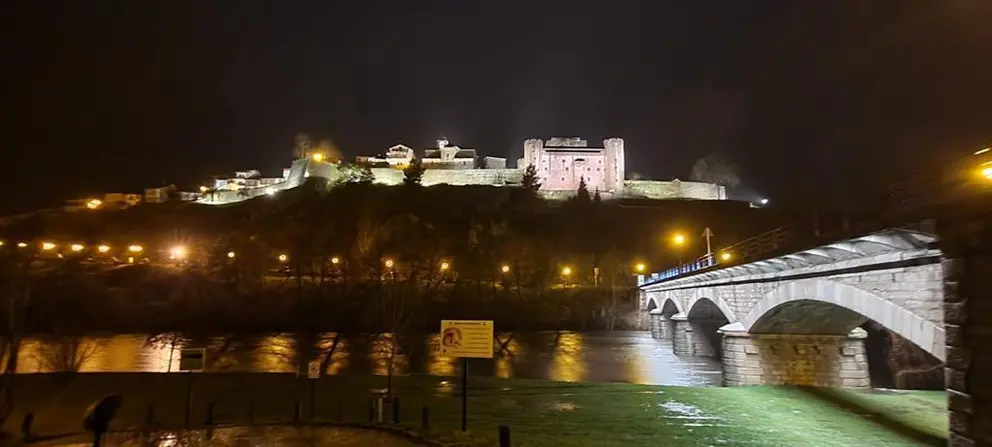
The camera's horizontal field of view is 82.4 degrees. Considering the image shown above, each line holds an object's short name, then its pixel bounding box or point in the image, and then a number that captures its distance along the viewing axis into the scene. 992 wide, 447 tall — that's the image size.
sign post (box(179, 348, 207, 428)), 15.84
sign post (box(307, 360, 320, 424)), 17.26
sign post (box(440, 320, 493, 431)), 14.76
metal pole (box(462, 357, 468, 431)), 14.81
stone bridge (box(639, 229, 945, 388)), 12.87
